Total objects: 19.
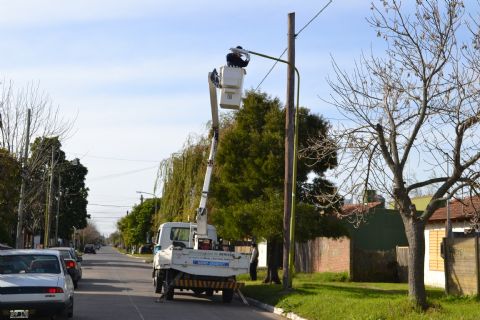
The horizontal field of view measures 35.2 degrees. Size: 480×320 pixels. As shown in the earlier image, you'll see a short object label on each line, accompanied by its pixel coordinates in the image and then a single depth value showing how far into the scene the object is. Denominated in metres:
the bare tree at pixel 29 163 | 33.62
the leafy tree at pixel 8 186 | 28.56
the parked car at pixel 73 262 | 25.56
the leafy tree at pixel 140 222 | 103.50
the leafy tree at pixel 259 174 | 26.54
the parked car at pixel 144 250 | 100.04
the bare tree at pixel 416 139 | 14.72
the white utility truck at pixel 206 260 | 19.31
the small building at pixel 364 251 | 31.92
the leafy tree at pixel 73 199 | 74.69
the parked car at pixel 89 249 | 106.22
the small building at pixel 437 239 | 28.81
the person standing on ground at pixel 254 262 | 31.02
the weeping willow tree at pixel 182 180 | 39.88
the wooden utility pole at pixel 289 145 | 22.81
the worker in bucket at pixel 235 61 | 19.52
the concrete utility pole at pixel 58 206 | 64.38
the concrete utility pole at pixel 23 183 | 33.28
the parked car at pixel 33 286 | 13.85
